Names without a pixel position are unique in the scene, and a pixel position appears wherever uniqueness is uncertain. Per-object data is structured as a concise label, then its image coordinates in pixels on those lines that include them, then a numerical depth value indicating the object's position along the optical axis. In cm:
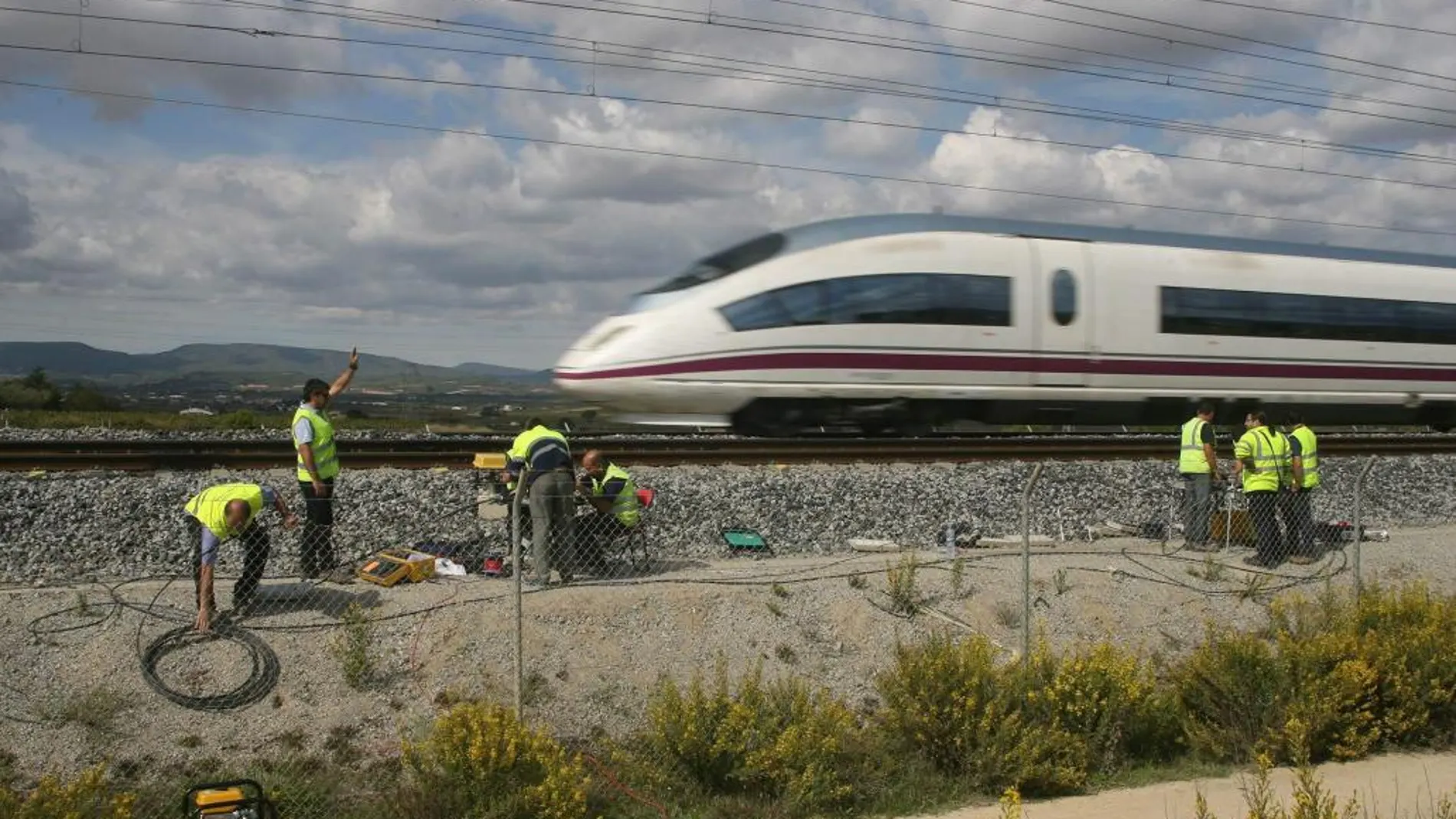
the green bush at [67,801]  613
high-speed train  1461
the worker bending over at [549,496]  966
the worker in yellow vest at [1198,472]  1230
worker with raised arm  959
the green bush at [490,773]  694
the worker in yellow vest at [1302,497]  1217
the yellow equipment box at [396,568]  963
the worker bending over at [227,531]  836
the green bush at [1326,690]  885
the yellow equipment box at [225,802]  641
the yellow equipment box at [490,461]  1272
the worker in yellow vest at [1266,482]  1209
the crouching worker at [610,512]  1018
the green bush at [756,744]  767
